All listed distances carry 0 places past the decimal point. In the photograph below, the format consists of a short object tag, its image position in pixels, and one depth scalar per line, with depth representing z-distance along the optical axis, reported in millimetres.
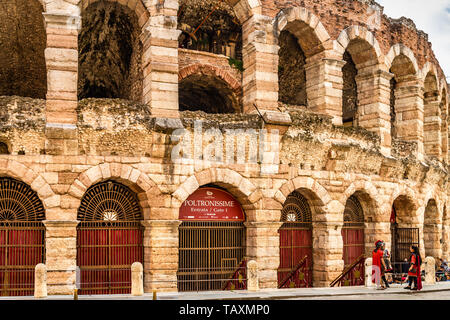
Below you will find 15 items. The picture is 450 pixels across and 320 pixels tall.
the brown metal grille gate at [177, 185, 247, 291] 13797
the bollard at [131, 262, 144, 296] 11445
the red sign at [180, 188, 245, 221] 13867
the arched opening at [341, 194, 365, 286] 16125
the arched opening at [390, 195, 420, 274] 18156
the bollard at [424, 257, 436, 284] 14812
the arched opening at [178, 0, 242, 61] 17344
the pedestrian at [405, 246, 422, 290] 12690
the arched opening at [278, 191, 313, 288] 15188
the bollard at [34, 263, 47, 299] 10891
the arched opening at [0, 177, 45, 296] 12312
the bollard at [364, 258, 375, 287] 13734
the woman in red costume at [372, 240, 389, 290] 12898
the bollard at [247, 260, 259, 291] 12242
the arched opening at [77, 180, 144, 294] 12852
